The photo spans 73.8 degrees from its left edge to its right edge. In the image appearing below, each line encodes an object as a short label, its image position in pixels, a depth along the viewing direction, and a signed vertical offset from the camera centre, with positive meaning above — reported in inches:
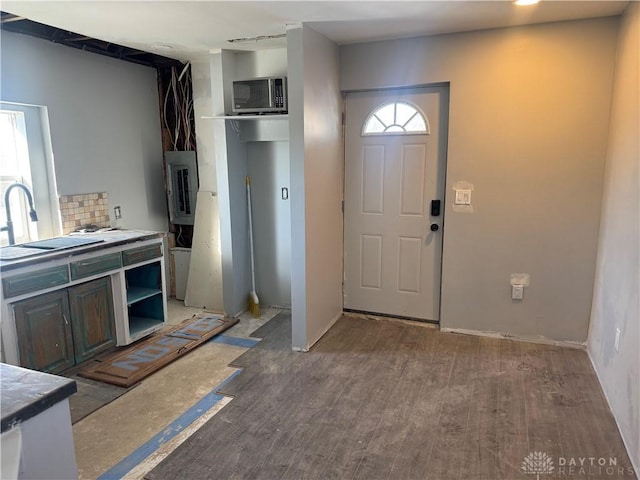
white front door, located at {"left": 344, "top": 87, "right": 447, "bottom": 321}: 145.5 -9.4
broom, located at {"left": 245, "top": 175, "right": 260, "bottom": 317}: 167.2 -44.8
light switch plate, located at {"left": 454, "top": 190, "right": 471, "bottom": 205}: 138.5 -8.3
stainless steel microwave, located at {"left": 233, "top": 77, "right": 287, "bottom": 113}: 141.3 +26.2
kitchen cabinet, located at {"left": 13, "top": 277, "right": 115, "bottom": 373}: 109.1 -41.4
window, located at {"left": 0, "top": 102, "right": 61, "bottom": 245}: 129.3 +2.2
